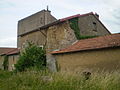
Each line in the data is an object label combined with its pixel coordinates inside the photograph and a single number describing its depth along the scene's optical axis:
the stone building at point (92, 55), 12.40
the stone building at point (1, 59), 32.02
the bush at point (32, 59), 17.15
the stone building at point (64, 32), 16.98
